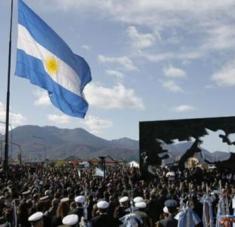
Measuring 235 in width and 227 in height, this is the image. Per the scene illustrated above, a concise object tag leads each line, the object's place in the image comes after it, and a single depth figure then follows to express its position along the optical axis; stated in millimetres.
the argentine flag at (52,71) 19500
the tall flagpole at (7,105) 19281
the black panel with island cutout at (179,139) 33500
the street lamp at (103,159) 30614
